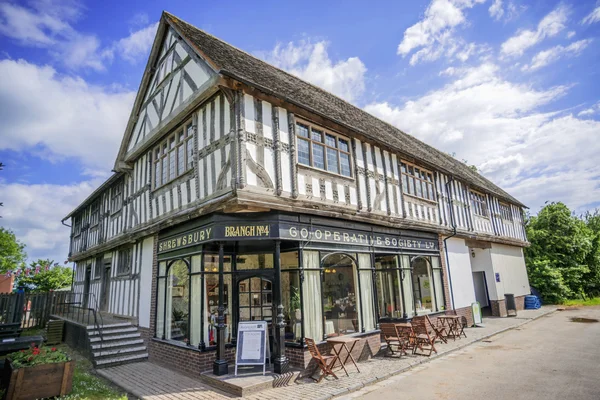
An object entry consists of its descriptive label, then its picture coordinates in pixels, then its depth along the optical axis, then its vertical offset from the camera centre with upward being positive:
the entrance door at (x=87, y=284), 17.25 +0.27
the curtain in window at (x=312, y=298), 7.95 -0.41
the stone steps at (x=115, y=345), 9.11 -1.57
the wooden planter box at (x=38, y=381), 5.86 -1.56
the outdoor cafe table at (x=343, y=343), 7.45 -1.41
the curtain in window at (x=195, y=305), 8.00 -0.46
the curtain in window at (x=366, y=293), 9.34 -0.40
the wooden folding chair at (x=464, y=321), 13.09 -1.75
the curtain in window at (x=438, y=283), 12.56 -0.26
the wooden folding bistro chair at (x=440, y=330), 10.07 -1.64
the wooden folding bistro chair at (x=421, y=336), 8.98 -1.59
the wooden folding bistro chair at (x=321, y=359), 7.00 -1.61
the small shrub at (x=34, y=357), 6.14 -1.20
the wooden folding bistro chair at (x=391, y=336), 9.09 -1.54
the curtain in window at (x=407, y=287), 11.16 -0.32
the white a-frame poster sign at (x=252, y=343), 7.02 -1.24
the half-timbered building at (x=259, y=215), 7.52 +1.70
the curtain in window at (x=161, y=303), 9.54 -0.46
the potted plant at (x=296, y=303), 7.93 -0.50
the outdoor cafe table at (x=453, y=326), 10.82 -1.60
